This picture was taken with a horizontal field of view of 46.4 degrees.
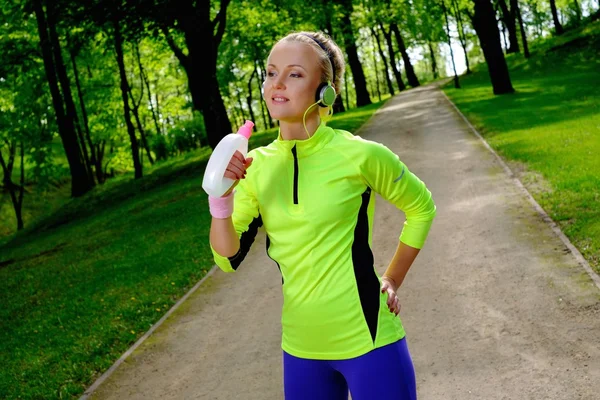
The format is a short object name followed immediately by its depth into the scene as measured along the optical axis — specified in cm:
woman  271
